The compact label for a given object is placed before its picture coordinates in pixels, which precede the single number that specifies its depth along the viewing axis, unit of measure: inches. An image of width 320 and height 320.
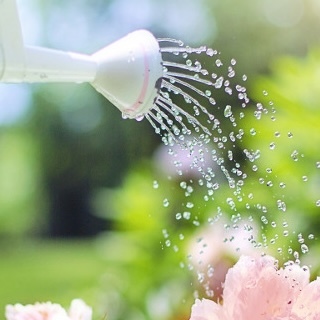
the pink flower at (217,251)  80.0
